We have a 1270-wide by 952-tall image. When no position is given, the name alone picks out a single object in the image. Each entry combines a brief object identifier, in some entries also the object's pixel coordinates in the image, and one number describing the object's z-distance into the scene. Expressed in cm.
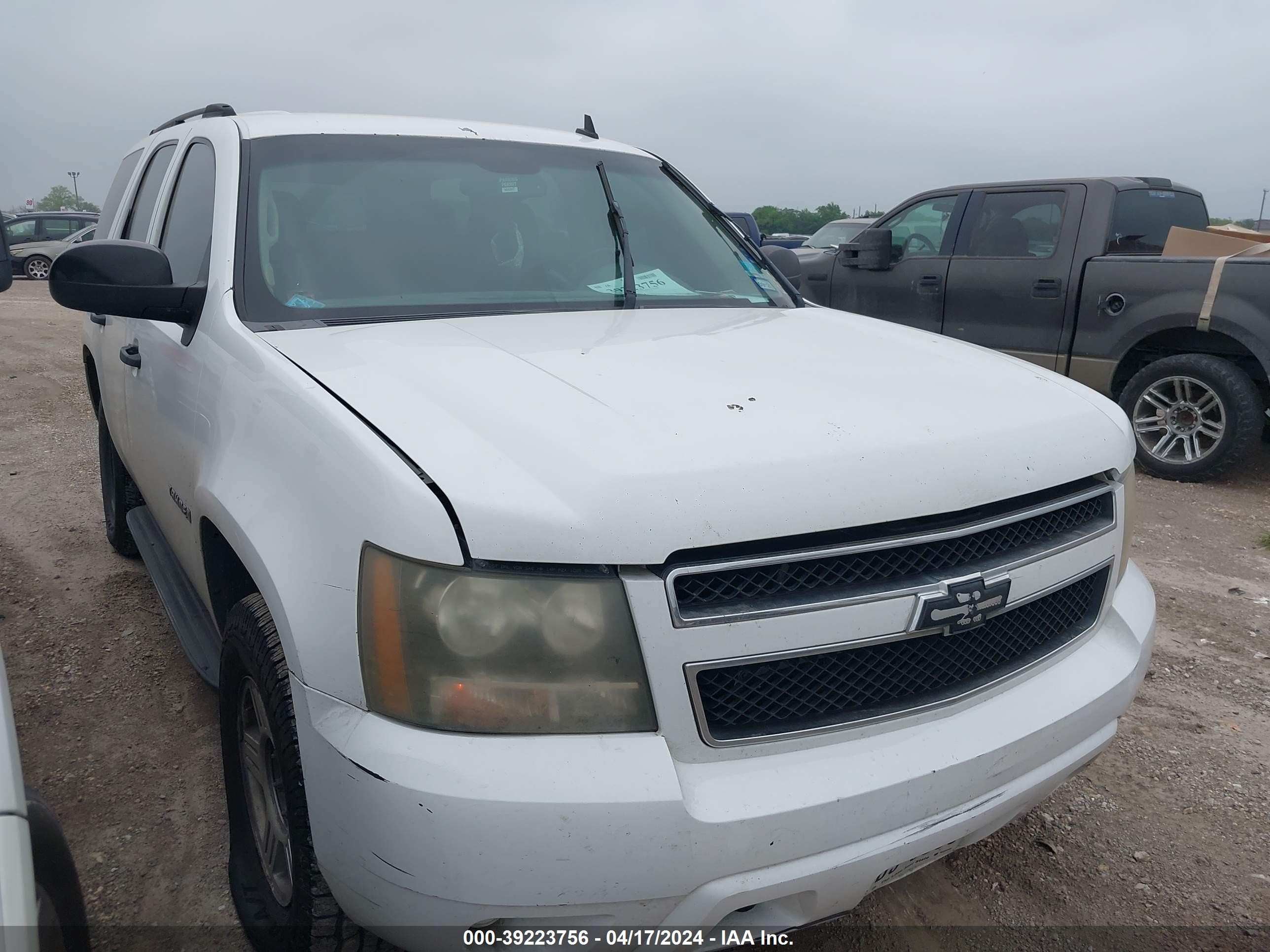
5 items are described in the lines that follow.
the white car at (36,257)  2141
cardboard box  607
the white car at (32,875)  113
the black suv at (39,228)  2191
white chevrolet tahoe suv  142
